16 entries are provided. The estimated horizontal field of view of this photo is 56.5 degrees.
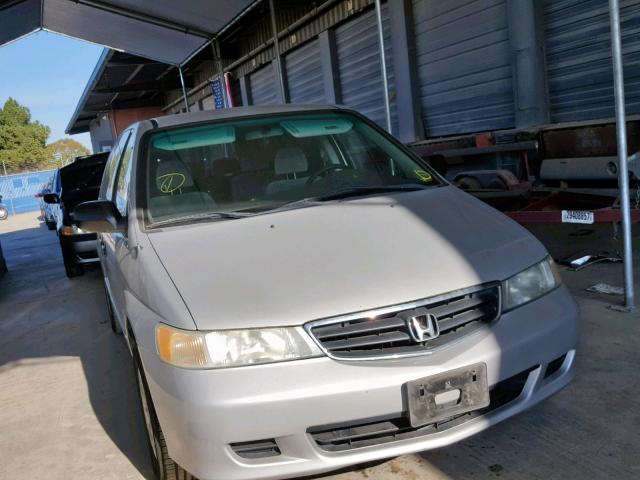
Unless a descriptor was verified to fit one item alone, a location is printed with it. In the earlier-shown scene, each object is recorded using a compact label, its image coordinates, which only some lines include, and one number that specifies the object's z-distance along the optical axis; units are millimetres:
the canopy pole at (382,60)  5703
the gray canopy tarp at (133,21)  8969
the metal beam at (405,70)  9859
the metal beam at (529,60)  7633
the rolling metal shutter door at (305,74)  13297
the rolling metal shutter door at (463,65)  8375
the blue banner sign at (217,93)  13820
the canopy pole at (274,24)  8805
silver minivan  2102
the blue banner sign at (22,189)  32312
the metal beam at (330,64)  12320
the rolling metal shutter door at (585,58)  6727
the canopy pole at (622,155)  3758
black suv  7879
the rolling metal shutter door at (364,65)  10836
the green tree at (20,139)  49500
